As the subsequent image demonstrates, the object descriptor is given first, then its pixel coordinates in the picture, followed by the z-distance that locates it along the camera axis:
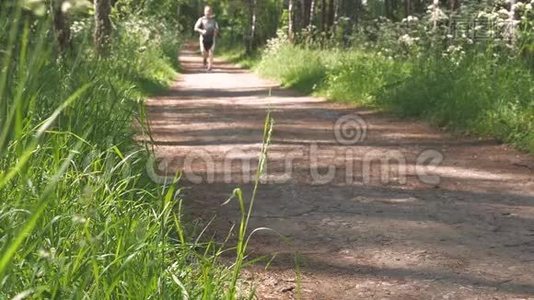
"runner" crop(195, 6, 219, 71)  20.12
